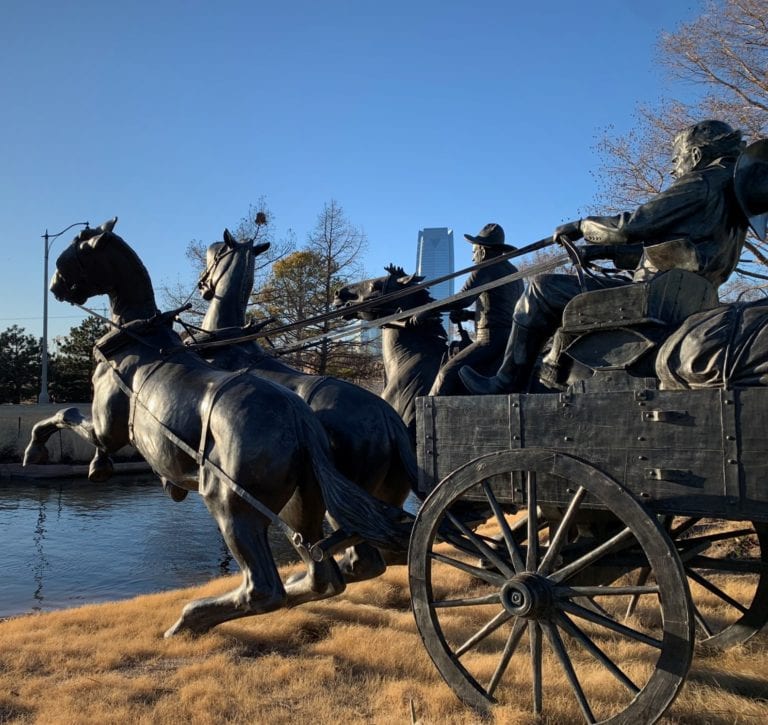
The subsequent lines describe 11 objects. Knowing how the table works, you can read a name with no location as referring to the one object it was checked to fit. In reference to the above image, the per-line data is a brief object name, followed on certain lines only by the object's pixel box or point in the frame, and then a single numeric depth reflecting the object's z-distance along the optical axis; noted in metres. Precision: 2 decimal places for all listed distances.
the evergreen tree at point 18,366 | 26.41
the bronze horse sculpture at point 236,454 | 4.04
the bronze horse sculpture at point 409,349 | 6.86
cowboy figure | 6.09
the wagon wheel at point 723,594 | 3.78
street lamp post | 22.80
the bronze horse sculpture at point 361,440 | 4.79
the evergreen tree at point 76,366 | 26.34
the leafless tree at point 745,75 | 11.52
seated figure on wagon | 3.47
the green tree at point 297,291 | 22.58
